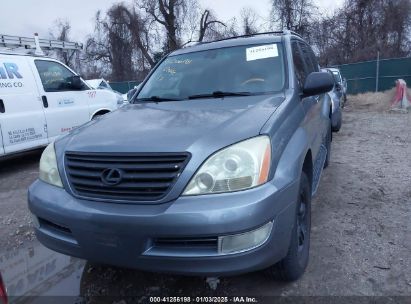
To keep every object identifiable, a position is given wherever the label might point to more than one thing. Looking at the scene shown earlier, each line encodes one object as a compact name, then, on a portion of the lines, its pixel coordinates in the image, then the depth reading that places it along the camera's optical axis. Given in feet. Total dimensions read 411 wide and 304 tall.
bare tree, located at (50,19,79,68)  163.94
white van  20.16
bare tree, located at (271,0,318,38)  111.45
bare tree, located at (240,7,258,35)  122.11
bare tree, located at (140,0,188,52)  107.24
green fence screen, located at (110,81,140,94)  109.40
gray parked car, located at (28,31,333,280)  6.79
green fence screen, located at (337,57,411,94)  63.36
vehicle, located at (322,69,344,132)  21.84
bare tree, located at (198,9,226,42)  110.01
